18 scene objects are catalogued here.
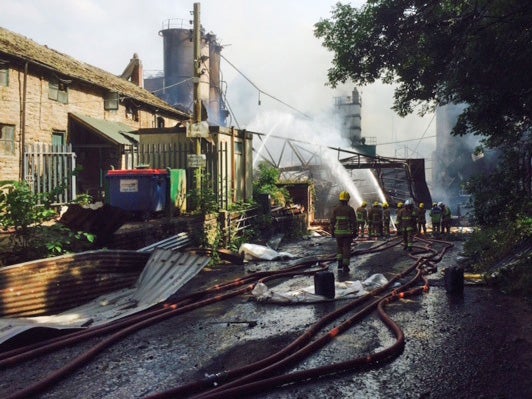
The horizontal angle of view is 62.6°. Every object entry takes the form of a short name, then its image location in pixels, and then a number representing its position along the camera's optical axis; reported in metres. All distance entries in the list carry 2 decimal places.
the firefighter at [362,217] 17.23
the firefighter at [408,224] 12.23
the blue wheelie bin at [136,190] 10.16
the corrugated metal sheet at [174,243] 8.77
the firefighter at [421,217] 17.58
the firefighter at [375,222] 17.59
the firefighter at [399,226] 12.92
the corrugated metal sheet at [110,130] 17.70
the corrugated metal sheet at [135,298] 5.15
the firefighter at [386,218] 19.00
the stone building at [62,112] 14.95
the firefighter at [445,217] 19.28
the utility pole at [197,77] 11.59
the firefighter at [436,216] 19.22
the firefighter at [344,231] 9.20
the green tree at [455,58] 7.79
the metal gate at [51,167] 12.52
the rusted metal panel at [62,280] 5.48
